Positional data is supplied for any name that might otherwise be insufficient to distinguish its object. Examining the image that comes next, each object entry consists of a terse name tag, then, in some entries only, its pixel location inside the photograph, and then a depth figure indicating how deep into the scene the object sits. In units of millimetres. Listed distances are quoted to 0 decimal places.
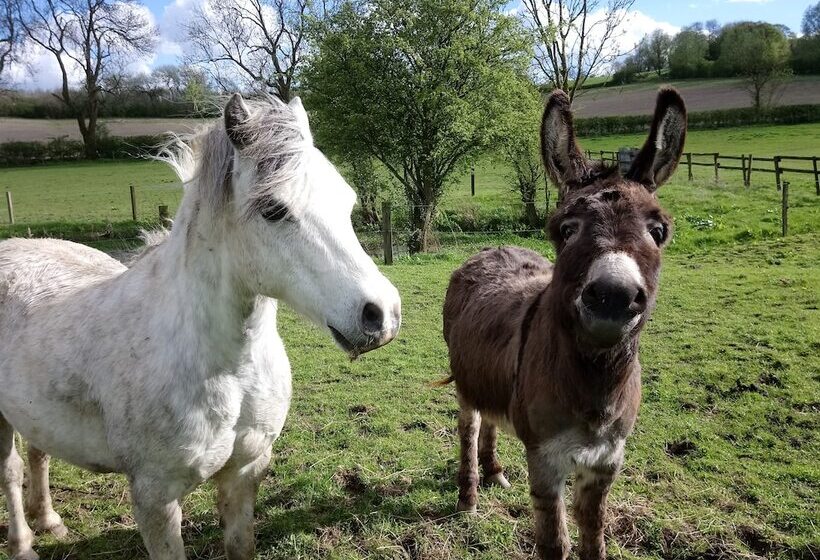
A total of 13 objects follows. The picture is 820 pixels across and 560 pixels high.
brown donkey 2061
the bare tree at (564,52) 19328
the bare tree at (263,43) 27375
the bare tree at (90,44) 35694
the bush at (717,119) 41719
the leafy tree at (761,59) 44972
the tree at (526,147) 15125
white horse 1862
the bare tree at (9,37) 34469
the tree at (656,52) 59625
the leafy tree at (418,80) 14148
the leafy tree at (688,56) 58250
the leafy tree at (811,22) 58528
